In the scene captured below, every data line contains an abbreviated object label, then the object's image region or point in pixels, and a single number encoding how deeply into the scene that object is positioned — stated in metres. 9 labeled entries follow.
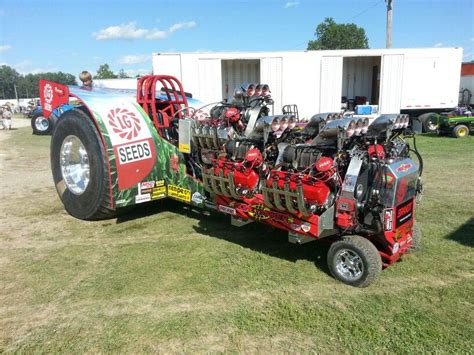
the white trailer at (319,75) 13.05
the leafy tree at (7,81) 110.69
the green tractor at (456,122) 13.23
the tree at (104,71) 103.84
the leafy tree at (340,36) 74.00
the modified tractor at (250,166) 3.57
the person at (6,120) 21.30
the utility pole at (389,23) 17.83
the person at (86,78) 6.44
